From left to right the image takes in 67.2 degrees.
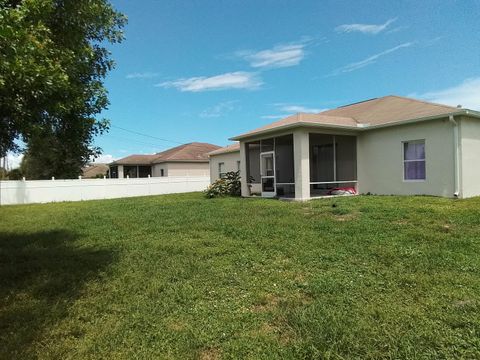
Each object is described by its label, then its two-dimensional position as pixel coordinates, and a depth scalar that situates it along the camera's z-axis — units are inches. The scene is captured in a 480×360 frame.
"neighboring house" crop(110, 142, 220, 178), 1352.1
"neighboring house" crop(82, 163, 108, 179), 2159.2
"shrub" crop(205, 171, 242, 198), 714.2
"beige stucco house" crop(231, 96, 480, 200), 481.4
